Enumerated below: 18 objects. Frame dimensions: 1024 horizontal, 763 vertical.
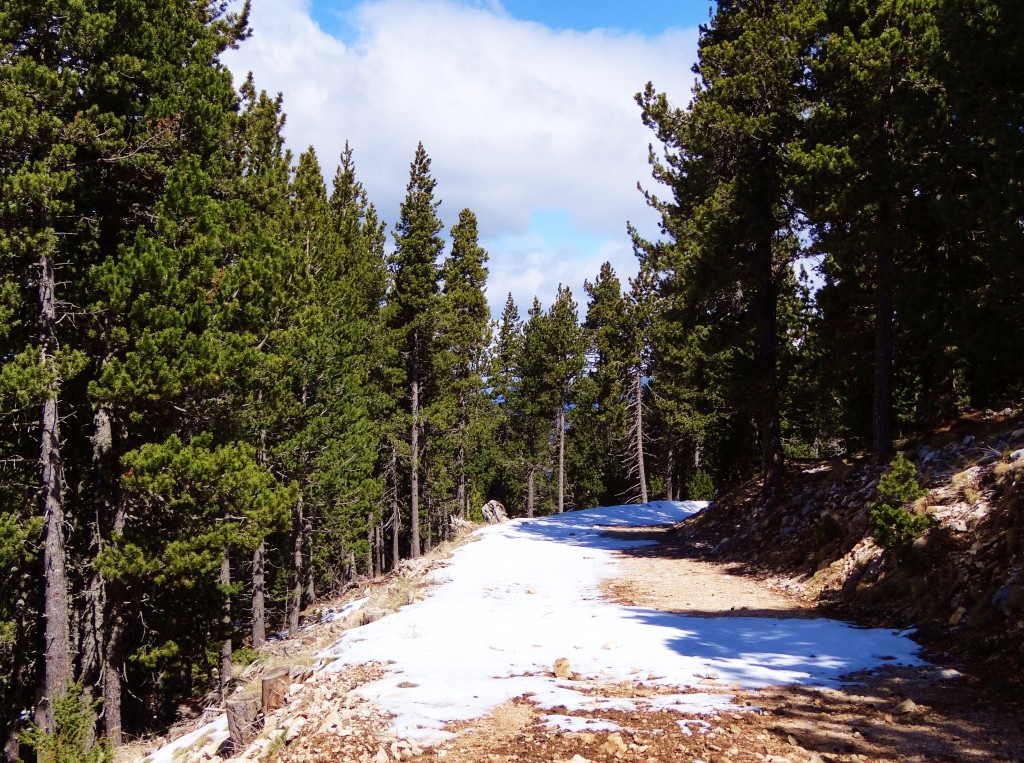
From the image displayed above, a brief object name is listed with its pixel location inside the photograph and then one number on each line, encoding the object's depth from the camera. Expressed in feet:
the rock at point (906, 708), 17.37
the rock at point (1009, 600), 22.18
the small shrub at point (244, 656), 43.57
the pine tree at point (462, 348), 98.68
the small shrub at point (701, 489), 112.06
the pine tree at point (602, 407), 124.26
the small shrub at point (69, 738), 29.32
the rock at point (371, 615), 33.88
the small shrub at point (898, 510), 29.68
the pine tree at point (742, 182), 48.39
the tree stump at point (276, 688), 22.59
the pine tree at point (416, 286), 92.22
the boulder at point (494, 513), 105.09
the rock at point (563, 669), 21.84
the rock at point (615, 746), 15.29
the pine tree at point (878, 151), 38.68
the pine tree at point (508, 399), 145.59
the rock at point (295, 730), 18.11
